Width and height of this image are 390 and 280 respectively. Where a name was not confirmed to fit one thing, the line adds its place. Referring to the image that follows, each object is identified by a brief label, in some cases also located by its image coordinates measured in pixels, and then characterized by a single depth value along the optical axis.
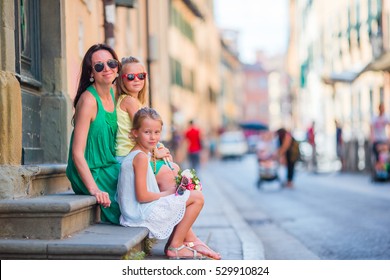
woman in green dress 6.17
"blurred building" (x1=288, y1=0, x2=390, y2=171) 28.64
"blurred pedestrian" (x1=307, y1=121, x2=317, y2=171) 29.58
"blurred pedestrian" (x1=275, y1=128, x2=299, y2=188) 21.23
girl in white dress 5.93
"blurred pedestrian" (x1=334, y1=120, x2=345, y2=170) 27.59
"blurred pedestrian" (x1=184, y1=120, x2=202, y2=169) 25.49
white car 58.41
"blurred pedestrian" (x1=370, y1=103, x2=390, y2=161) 20.03
